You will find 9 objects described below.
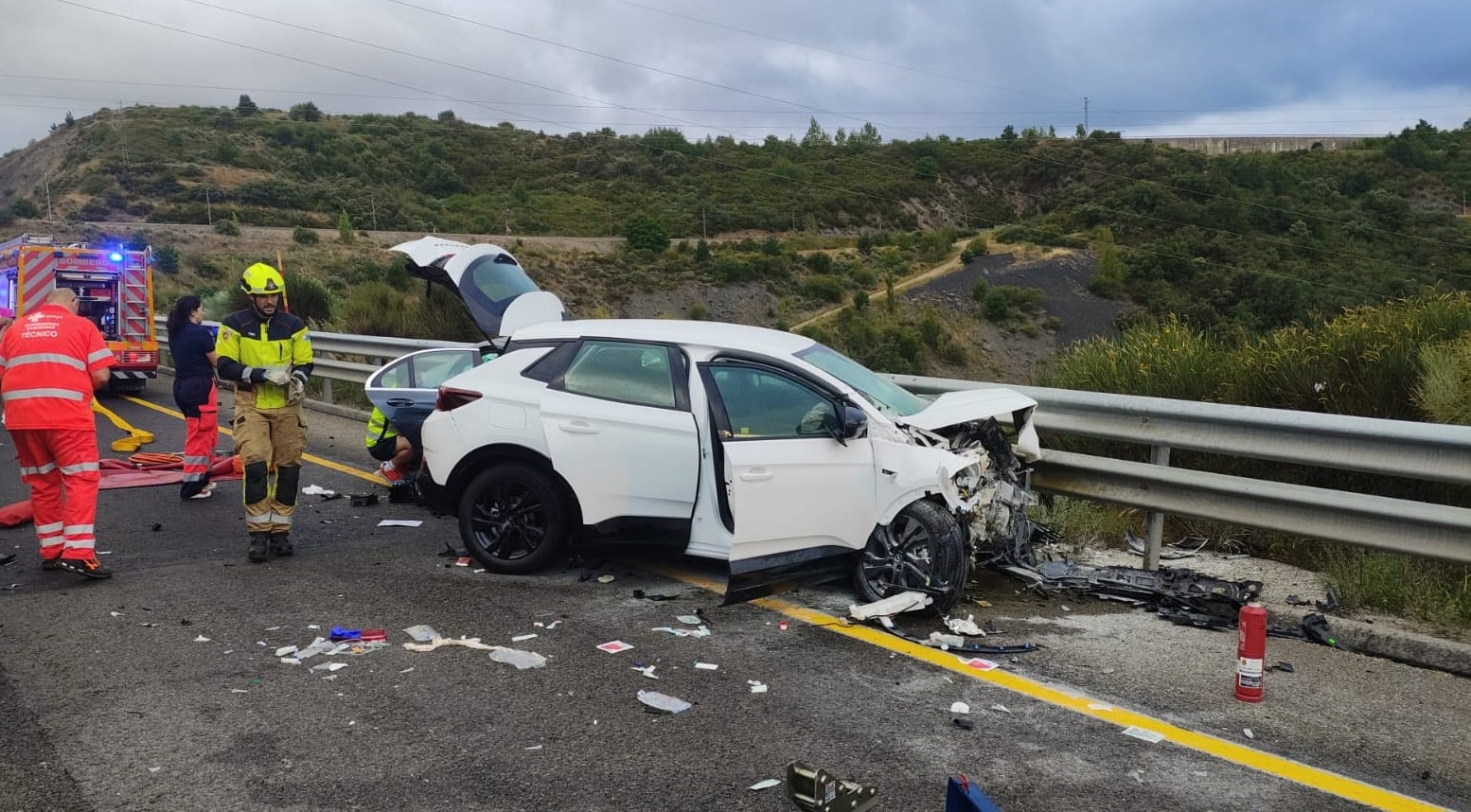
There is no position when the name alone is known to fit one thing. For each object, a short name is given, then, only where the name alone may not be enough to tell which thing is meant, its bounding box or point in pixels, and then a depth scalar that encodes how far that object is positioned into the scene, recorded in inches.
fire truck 673.6
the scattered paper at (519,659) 201.5
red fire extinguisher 181.2
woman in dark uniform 368.8
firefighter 284.7
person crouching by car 361.1
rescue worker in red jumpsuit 262.5
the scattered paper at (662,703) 180.2
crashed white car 227.0
